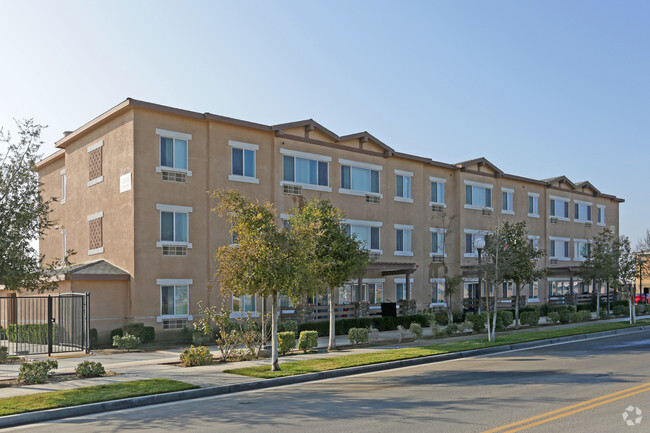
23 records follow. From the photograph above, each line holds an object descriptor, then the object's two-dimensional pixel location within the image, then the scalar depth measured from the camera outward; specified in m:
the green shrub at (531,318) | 32.88
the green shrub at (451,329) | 27.69
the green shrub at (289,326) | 26.72
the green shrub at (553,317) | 33.66
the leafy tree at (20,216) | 16.33
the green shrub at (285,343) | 20.59
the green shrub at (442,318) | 34.72
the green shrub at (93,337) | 24.73
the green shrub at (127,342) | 23.69
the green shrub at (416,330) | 25.58
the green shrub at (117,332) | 25.30
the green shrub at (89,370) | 16.06
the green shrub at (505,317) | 31.48
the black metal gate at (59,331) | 23.04
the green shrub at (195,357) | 18.08
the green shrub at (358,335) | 23.11
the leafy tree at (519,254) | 31.69
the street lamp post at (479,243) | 38.71
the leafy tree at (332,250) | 21.94
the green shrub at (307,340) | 21.52
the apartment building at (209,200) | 26.69
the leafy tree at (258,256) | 16.41
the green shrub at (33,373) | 15.08
